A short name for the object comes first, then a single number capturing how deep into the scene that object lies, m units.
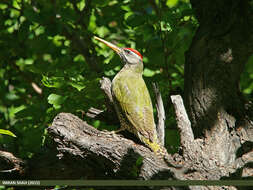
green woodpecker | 8.98
